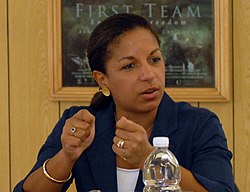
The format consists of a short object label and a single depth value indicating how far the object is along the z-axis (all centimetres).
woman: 396
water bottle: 383
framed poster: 453
